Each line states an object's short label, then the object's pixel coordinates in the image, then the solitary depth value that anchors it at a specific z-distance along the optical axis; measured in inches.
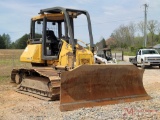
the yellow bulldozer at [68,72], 316.4
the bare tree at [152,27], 3209.4
